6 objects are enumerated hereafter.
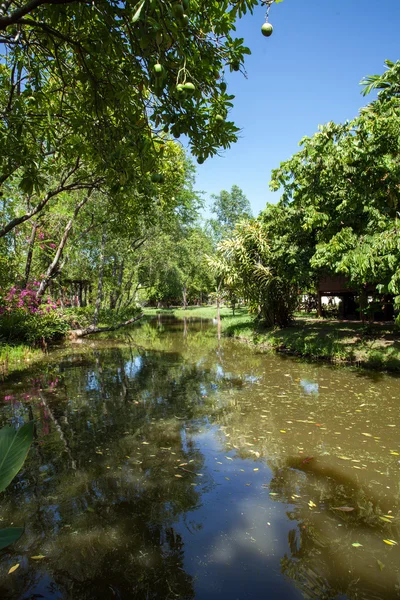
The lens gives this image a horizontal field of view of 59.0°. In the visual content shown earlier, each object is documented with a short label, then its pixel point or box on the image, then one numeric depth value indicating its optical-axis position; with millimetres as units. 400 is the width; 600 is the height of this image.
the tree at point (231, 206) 63000
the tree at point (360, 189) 8930
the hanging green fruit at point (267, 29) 2930
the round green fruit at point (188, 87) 2631
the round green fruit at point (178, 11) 2316
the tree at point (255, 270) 17688
